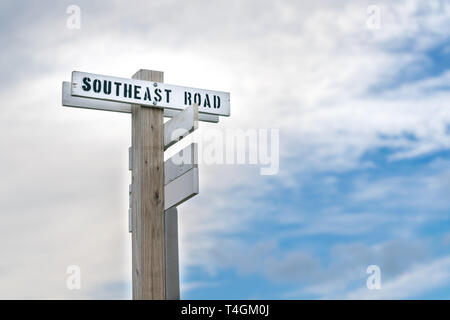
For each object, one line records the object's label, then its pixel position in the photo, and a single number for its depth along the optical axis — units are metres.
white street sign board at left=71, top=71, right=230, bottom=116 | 4.66
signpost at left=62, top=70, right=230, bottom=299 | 4.54
